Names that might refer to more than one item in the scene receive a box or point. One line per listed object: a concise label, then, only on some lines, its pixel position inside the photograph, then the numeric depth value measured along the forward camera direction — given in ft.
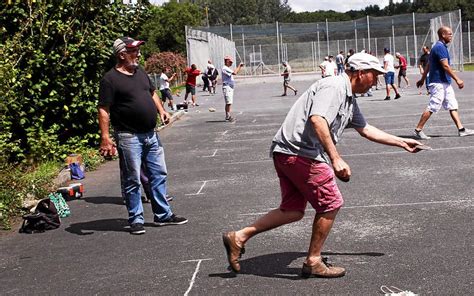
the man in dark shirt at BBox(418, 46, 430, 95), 82.12
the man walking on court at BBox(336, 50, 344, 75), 109.91
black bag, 25.31
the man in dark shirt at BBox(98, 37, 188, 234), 23.43
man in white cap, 16.57
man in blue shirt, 39.73
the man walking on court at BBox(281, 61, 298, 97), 98.27
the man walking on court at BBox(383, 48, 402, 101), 78.04
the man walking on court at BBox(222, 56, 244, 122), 62.54
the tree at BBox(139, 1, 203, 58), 242.02
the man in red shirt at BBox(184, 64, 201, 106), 90.74
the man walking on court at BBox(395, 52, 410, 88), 95.09
